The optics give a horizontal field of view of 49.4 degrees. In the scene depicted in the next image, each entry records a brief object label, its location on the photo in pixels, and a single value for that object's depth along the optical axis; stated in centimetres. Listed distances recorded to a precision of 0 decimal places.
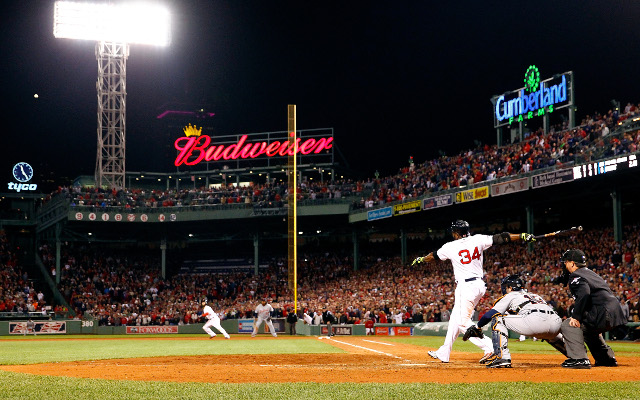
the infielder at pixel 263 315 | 2952
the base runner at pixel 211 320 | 2638
